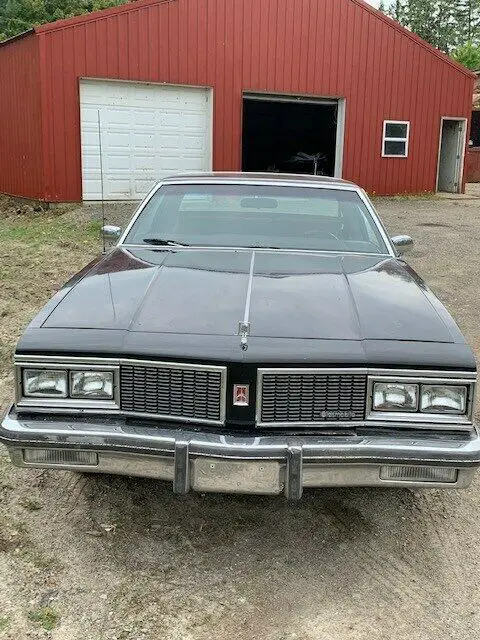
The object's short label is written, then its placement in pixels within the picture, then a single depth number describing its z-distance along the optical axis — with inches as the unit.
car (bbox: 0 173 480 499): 102.0
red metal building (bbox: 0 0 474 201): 524.4
